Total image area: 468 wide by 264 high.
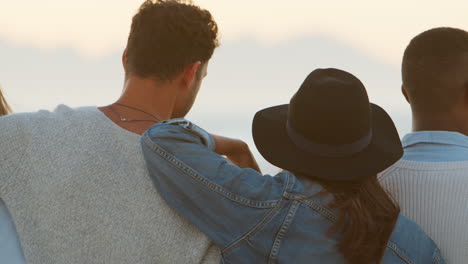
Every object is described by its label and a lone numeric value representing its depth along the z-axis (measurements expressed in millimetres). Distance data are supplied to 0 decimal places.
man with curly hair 4434
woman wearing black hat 4172
